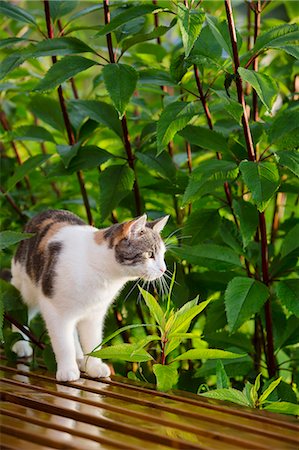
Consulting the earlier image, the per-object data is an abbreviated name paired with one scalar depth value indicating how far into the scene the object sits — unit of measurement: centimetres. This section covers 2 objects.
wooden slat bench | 203
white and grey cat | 239
